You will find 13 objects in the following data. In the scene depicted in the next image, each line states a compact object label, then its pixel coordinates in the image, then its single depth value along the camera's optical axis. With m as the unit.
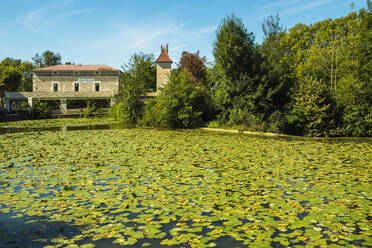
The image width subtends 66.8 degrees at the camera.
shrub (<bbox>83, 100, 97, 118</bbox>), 36.67
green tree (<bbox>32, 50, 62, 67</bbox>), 83.38
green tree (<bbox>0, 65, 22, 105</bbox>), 48.03
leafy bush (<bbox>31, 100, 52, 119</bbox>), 34.78
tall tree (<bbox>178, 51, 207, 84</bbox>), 35.59
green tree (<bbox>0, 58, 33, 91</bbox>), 68.43
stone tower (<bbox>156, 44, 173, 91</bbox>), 42.44
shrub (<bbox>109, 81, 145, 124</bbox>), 28.62
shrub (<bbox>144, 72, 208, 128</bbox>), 23.25
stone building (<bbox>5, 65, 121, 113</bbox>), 48.19
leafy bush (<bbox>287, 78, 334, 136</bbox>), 18.66
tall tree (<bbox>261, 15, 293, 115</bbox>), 21.58
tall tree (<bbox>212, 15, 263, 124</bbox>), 21.50
